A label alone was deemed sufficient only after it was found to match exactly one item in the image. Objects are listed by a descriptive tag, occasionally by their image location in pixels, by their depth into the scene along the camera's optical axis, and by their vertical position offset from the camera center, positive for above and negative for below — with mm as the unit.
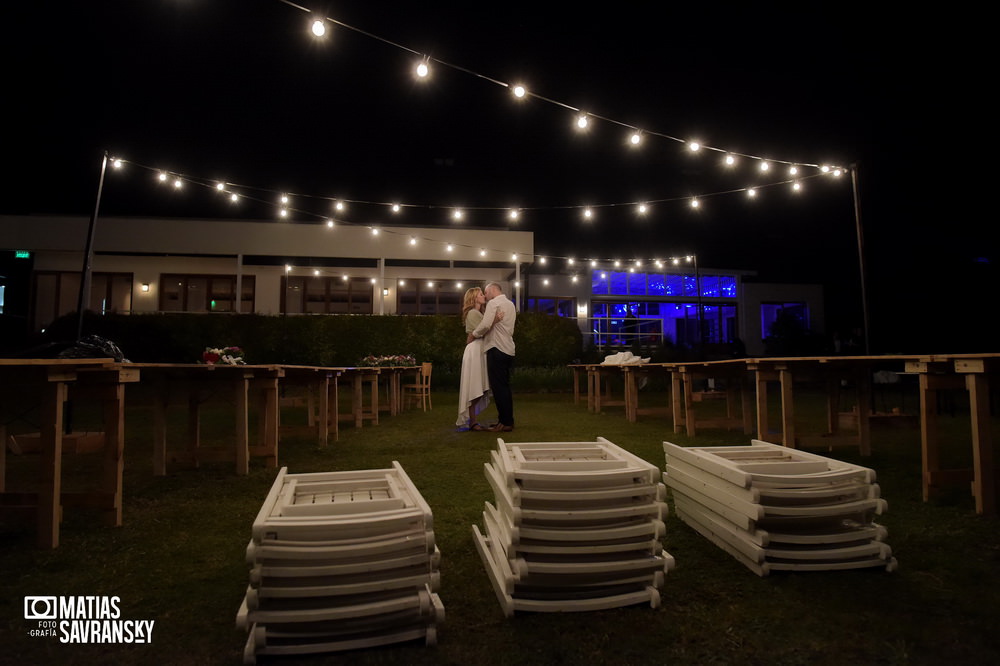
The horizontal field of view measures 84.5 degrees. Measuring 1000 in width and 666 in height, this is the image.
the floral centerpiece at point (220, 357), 4410 +27
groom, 6355 +59
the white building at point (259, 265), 16734 +3083
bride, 6562 -342
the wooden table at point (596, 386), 8625 -508
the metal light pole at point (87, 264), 6891 +1271
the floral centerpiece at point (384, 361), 9078 -61
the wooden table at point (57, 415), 2498 -261
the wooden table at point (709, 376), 5971 -437
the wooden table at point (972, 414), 2967 -372
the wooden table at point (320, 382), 5125 -241
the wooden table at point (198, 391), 4074 -260
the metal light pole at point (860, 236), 8430 +1817
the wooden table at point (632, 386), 7516 -440
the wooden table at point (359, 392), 6762 -445
